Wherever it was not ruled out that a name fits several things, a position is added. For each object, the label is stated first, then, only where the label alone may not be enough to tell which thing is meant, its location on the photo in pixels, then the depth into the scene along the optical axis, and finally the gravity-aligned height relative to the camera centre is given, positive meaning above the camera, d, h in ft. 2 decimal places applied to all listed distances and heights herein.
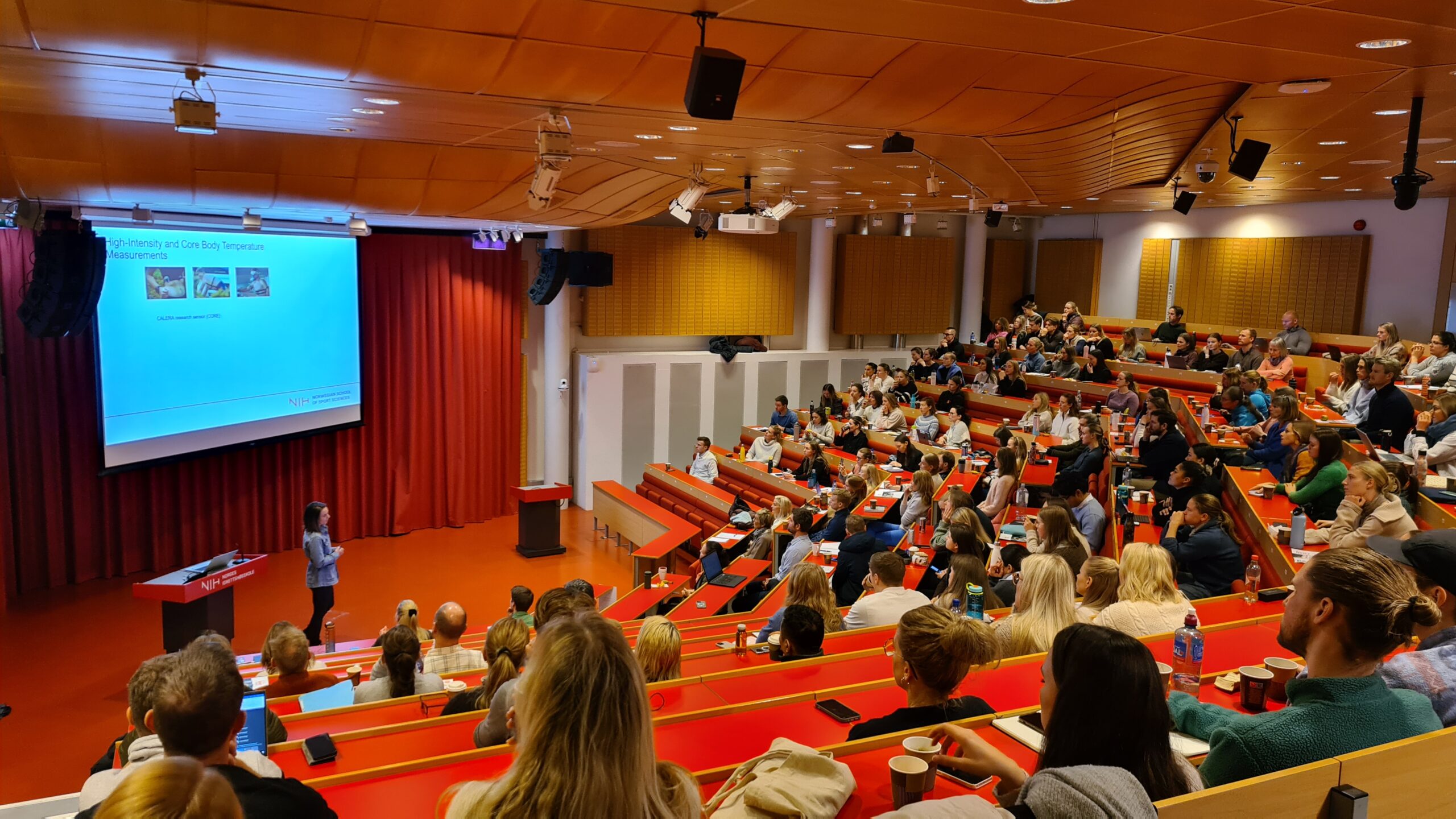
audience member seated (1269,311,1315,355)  40.27 -1.53
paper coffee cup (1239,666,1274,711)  9.71 -3.94
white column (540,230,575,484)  45.27 -5.22
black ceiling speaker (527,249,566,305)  41.55 +0.12
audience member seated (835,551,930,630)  15.81 -5.20
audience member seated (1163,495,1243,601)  17.12 -4.59
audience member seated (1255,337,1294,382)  35.04 -2.29
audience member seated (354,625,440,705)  14.12 -5.88
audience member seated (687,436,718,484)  40.86 -7.70
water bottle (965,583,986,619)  14.70 -4.85
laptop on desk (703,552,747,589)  24.21 -7.52
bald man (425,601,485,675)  16.37 -6.52
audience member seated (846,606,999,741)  8.54 -3.35
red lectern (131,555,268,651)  24.41 -8.95
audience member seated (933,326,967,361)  48.75 -2.70
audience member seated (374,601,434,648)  18.12 -6.52
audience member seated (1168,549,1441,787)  6.88 -2.78
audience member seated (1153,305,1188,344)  44.21 -1.34
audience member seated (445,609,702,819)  5.17 -2.55
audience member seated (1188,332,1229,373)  38.65 -2.33
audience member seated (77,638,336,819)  7.11 -3.36
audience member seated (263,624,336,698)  15.57 -6.42
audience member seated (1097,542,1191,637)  13.17 -4.28
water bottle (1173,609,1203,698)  10.27 -3.99
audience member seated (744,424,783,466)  40.50 -6.94
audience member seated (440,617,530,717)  12.17 -5.04
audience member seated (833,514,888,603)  21.57 -6.36
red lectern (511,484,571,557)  37.88 -9.70
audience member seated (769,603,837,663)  13.56 -4.94
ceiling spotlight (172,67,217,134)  13.25 +2.20
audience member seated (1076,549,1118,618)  14.05 -4.25
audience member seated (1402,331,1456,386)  31.17 -1.86
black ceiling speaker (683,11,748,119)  11.73 +2.57
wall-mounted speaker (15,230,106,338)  26.25 -0.49
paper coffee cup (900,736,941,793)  7.29 -3.58
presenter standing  26.78 -7.87
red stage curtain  30.48 -7.08
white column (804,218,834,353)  52.06 -0.04
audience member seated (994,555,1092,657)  12.89 -4.28
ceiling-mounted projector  27.02 +1.82
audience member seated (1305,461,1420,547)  15.31 -3.31
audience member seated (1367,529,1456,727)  8.22 -2.97
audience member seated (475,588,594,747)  10.07 -4.83
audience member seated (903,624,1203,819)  6.23 -2.75
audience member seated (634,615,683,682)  12.17 -4.73
